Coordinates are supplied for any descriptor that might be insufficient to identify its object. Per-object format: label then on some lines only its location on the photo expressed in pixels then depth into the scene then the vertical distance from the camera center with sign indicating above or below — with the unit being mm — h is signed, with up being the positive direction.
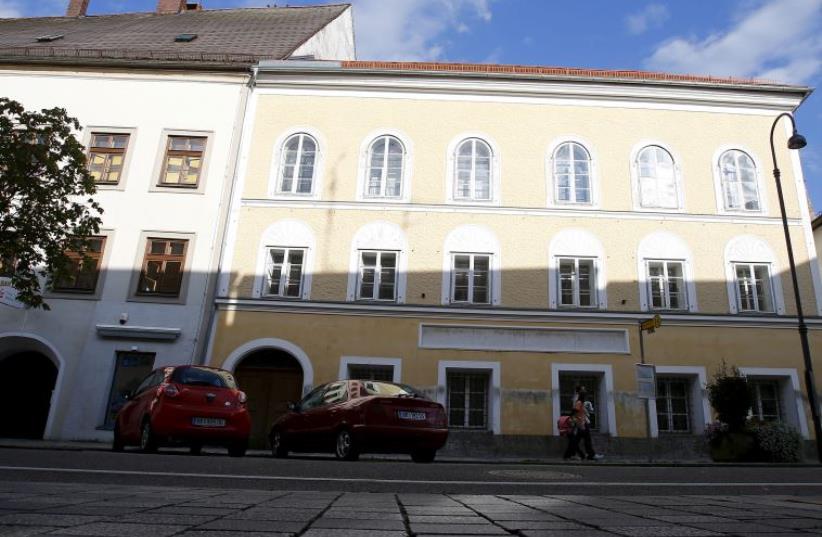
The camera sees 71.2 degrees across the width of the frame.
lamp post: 14758 +3028
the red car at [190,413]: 9867 +89
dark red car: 9945 +103
